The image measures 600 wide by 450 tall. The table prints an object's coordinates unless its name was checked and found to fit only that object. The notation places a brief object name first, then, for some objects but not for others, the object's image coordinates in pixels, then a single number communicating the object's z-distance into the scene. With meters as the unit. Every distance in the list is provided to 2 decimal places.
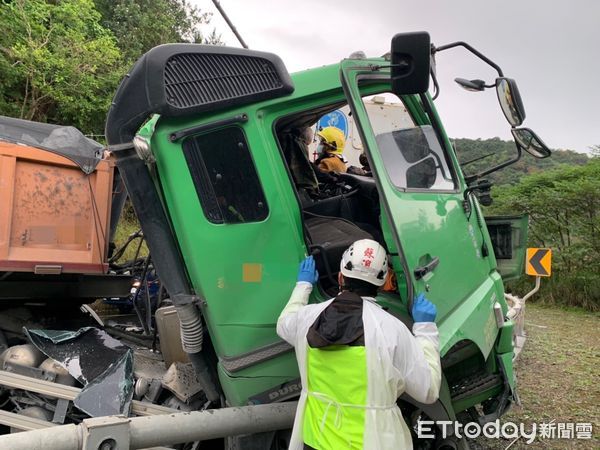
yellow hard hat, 3.77
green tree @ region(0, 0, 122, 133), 8.79
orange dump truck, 2.98
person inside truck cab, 3.56
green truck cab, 2.35
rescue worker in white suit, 2.10
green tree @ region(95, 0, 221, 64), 14.16
